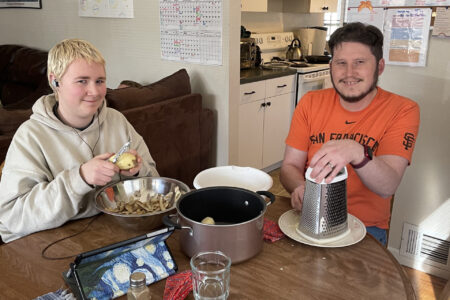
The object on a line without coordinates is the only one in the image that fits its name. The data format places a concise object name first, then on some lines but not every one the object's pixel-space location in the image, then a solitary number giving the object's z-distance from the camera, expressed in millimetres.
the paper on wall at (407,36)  2117
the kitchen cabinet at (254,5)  3820
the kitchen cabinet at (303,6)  4754
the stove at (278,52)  4094
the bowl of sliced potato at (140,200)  1120
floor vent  2287
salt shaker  826
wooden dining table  905
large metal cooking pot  925
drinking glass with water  840
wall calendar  2756
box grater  1052
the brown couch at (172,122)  2449
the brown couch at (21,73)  4035
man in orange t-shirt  1468
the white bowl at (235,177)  1298
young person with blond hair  1165
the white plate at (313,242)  1076
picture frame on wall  4066
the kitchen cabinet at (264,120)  3498
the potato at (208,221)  997
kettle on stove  4597
